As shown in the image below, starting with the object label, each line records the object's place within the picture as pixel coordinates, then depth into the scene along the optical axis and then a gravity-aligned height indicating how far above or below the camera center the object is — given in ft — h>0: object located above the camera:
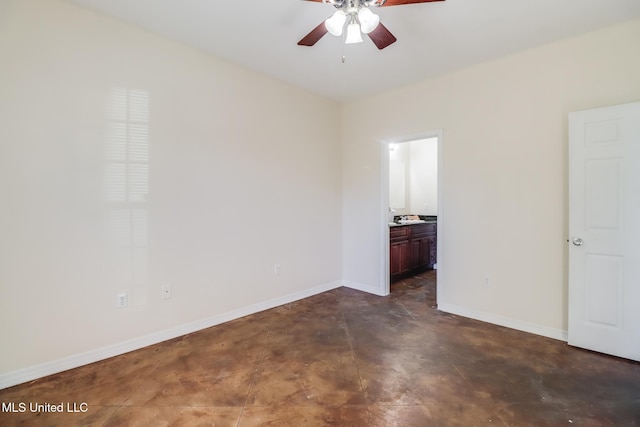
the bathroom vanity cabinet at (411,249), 14.55 -1.81
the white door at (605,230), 7.39 -0.34
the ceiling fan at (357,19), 5.70 +4.12
